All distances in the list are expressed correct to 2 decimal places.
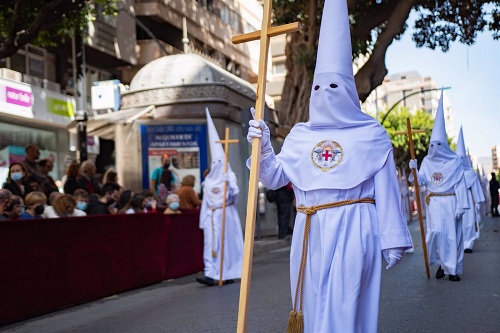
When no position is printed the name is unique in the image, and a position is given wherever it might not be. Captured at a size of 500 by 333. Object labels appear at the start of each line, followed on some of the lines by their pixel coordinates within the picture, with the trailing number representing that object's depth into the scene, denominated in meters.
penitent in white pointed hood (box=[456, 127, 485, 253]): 15.00
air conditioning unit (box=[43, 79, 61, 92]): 23.09
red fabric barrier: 8.13
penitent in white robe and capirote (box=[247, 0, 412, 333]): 4.71
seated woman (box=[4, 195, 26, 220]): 8.70
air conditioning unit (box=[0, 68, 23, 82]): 20.33
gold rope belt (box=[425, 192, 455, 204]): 11.07
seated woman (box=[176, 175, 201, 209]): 13.97
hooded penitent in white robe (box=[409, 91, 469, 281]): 10.89
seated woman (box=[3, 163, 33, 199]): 10.48
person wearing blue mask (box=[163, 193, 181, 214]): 12.59
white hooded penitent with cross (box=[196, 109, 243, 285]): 11.55
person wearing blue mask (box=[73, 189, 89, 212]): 10.75
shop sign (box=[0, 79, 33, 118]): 20.23
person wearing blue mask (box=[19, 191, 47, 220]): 9.40
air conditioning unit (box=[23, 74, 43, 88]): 22.17
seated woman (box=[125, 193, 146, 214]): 11.90
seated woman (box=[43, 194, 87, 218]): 9.88
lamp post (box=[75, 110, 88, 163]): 16.95
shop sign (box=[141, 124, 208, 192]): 18.56
